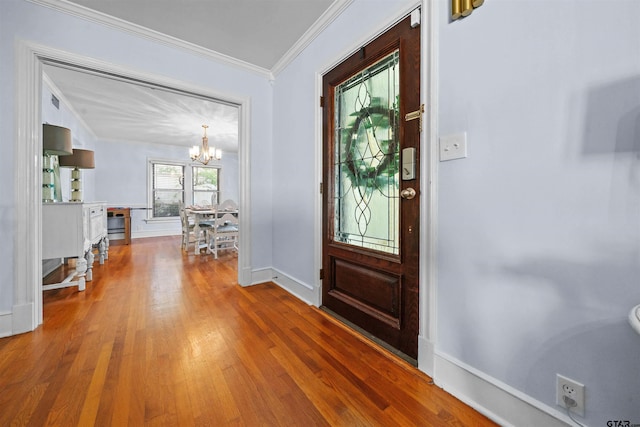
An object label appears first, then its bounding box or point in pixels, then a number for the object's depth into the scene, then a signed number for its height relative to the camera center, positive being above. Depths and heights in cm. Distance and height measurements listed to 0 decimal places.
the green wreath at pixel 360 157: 164 +41
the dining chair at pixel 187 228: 455 -34
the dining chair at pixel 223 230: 433 -36
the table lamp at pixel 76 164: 308 +54
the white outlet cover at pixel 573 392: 89 -64
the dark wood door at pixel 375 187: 148 +15
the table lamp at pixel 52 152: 235 +55
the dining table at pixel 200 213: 440 -7
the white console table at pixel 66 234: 229 -24
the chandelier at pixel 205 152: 508 +114
